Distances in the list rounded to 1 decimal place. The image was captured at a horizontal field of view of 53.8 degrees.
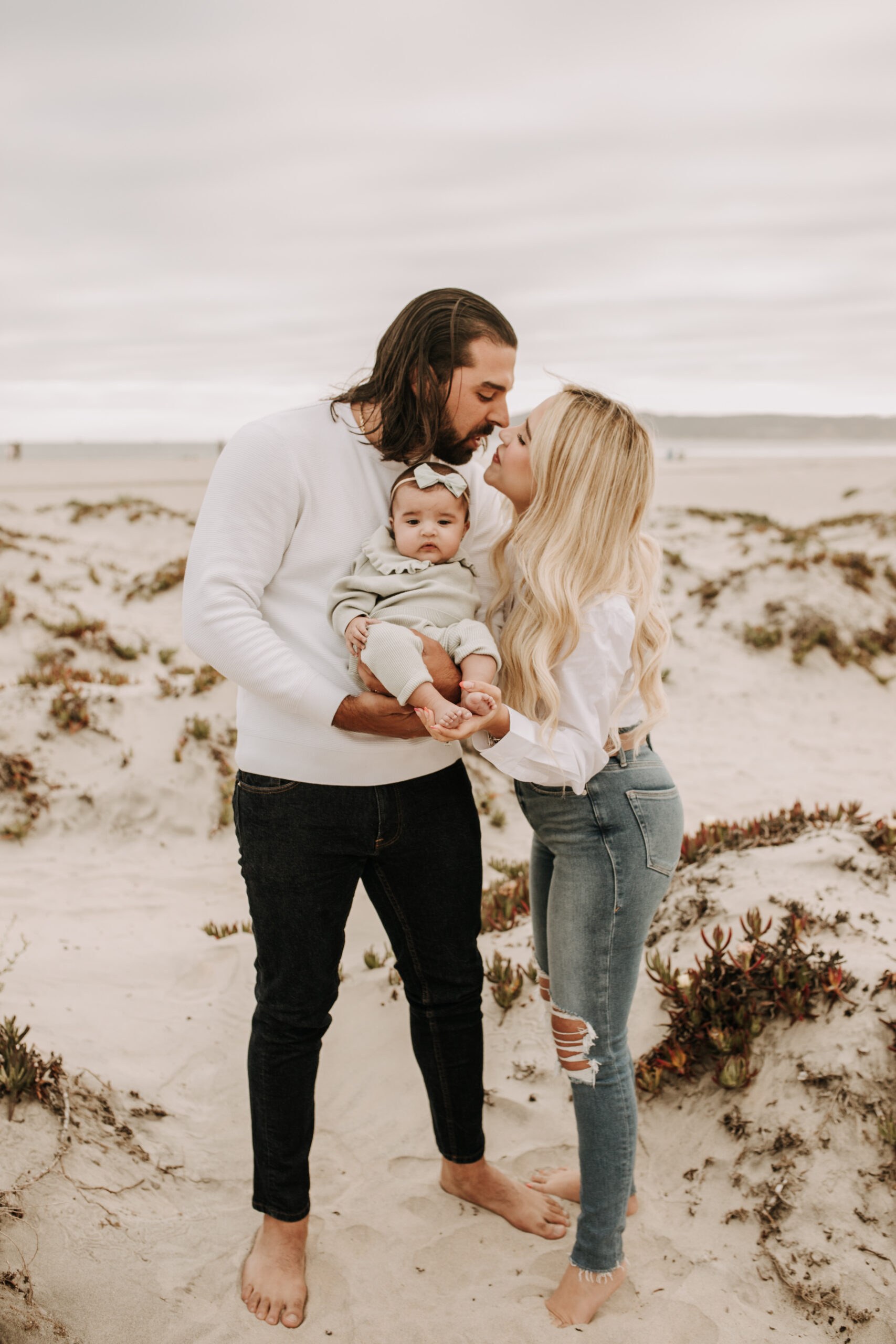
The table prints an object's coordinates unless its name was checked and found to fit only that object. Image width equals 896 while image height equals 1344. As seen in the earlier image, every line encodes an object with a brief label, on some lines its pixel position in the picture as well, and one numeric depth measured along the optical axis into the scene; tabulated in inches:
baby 102.0
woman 103.1
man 101.7
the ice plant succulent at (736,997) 147.7
